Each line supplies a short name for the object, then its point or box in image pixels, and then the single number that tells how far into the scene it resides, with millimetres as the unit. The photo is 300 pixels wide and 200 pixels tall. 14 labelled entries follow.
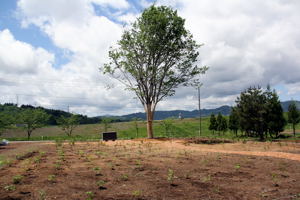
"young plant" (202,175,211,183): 6835
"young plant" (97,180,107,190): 5898
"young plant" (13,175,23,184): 6299
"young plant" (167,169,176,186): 6500
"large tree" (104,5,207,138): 23062
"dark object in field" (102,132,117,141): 22812
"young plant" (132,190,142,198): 5365
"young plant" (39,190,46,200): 4938
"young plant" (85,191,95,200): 5133
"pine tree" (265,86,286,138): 26406
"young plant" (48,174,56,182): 6468
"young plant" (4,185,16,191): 5682
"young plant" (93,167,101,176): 7547
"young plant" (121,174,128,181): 6812
